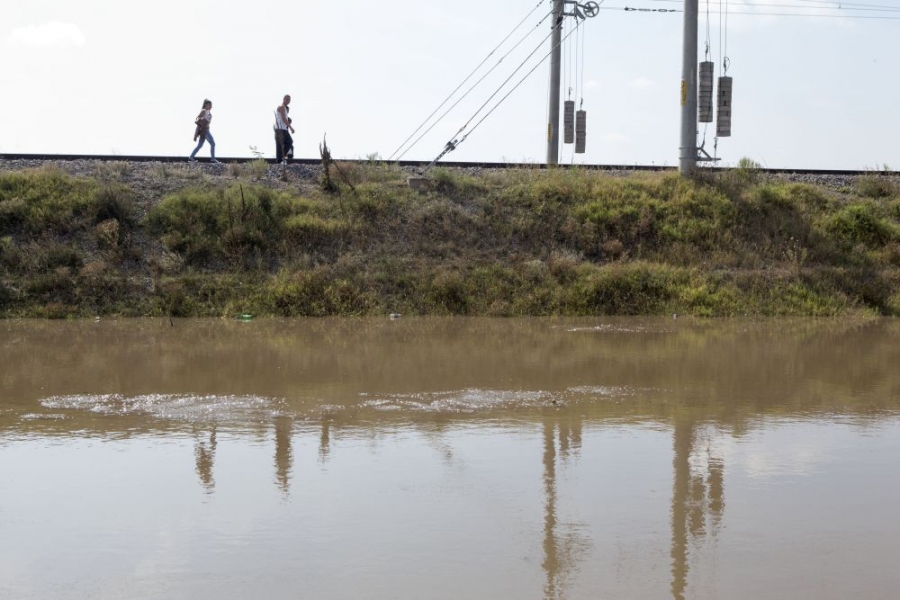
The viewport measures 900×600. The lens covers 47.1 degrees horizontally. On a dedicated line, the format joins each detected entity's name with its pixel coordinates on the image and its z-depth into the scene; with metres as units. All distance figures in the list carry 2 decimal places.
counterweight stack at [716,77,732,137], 23.66
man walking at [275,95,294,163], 24.38
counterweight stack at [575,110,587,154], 26.75
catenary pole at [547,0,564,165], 25.36
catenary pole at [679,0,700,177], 22.62
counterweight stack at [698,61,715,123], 23.48
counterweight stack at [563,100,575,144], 26.88
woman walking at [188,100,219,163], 23.64
